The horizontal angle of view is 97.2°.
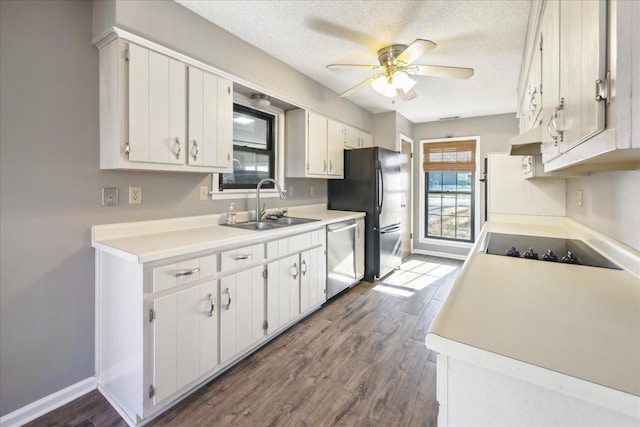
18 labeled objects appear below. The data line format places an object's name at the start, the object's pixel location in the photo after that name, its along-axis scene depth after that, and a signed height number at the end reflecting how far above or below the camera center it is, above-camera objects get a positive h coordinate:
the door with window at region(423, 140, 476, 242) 5.04 +0.32
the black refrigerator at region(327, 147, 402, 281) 3.67 +0.14
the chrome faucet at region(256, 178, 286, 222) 2.75 +0.08
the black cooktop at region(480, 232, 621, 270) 1.38 -0.25
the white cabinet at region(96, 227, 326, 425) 1.50 -0.69
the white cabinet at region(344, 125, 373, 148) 4.04 +1.06
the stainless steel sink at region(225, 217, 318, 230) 2.60 -0.16
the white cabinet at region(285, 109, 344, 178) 3.22 +0.73
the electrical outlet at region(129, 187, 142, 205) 1.93 +0.08
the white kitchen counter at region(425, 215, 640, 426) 0.53 -0.31
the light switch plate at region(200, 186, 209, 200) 2.38 +0.11
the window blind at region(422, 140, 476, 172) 4.98 +0.93
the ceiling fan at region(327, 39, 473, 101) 2.28 +1.15
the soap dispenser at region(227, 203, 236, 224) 2.57 -0.07
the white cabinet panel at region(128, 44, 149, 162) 1.69 +0.63
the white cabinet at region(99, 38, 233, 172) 1.68 +0.62
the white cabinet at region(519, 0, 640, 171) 0.55 +0.30
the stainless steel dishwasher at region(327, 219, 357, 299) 3.06 -0.57
